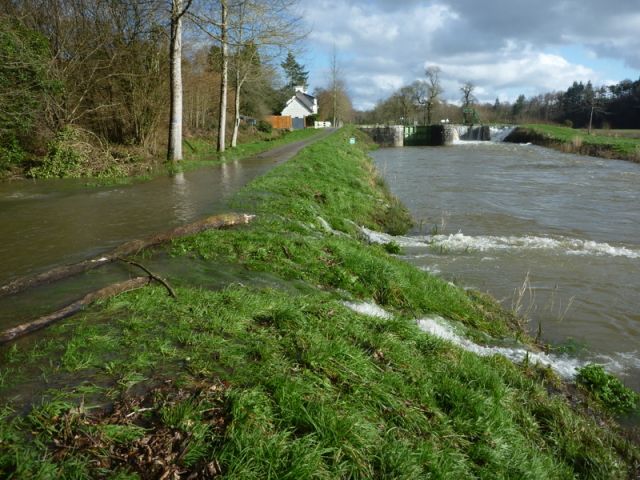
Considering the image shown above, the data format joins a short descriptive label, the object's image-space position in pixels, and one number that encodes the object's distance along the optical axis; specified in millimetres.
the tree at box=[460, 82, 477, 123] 89562
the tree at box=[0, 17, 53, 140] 11047
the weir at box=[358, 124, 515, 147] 62062
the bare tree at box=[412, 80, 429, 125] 84562
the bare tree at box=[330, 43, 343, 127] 72788
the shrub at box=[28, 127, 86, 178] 12750
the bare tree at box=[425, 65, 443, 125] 83375
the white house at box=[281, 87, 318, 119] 84375
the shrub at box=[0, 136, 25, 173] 12117
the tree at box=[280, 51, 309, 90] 99500
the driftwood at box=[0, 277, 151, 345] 3418
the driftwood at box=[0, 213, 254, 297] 4488
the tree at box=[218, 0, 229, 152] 19047
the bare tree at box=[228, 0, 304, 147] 18359
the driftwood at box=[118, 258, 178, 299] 4188
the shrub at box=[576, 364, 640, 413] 4348
